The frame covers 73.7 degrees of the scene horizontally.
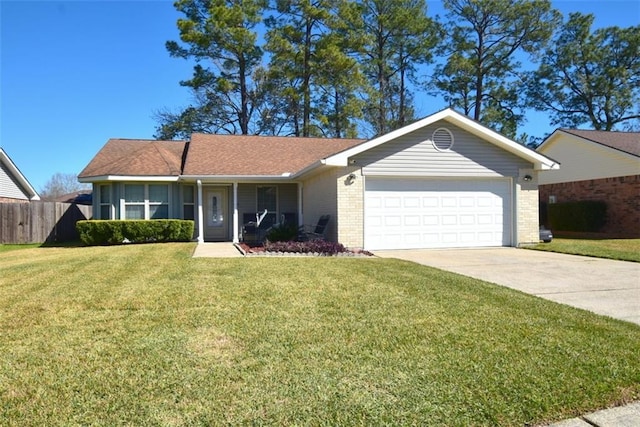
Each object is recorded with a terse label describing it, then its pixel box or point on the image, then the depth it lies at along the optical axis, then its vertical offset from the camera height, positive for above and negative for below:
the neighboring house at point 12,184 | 20.66 +1.59
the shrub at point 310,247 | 11.21 -0.94
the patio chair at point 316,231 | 13.13 -0.61
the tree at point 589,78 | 30.09 +9.65
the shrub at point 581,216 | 18.30 -0.25
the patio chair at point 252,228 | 15.90 -0.57
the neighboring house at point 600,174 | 17.28 +1.69
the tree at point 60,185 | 57.34 +4.01
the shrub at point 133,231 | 14.42 -0.60
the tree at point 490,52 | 29.14 +11.36
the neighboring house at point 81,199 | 25.10 +0.99
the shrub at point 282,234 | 13.99 -0.70
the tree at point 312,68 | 26.12 +8.93
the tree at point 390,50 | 28.45 +11.28
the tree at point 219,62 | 25.56 +9.61
